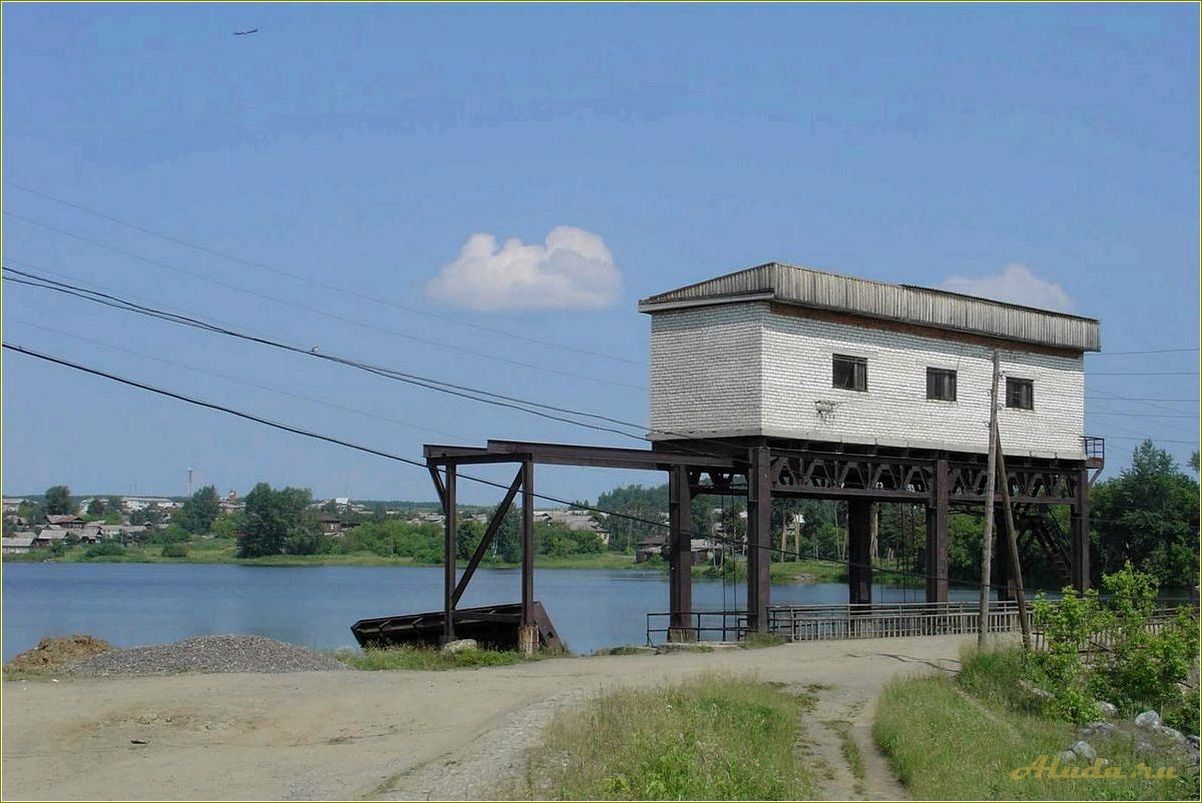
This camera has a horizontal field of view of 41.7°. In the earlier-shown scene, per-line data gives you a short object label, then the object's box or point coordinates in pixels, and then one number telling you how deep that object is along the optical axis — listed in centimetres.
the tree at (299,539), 19738
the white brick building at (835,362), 4269
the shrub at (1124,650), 3209
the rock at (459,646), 3764
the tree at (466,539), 15675
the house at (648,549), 19046
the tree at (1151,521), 9419
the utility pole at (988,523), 3931
